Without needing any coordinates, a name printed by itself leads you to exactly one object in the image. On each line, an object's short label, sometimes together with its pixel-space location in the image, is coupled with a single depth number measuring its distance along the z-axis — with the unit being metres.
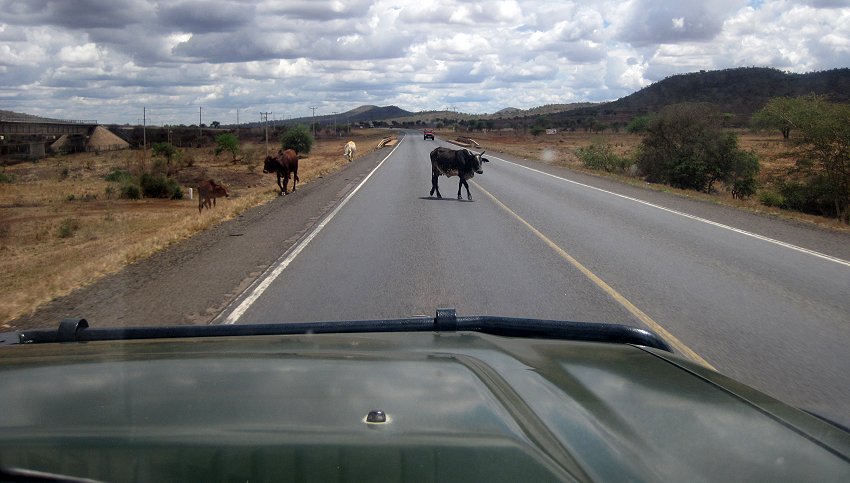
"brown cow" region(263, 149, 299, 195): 27.50
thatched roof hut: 84.06
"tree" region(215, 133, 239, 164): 65.00
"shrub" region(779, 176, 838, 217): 25.58
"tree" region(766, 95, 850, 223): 24.33
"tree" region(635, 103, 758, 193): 36.44
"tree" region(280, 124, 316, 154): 84.92
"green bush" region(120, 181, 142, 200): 40.41
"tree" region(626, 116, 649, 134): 42.78
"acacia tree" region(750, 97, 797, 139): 26.98
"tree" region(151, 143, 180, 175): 53.80
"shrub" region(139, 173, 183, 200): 40.99
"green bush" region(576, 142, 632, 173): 45.62
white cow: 53.80
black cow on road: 22.75
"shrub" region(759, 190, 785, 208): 28.22
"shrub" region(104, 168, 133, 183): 45.70
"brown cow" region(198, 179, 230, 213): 27.02
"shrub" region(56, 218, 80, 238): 26.11
